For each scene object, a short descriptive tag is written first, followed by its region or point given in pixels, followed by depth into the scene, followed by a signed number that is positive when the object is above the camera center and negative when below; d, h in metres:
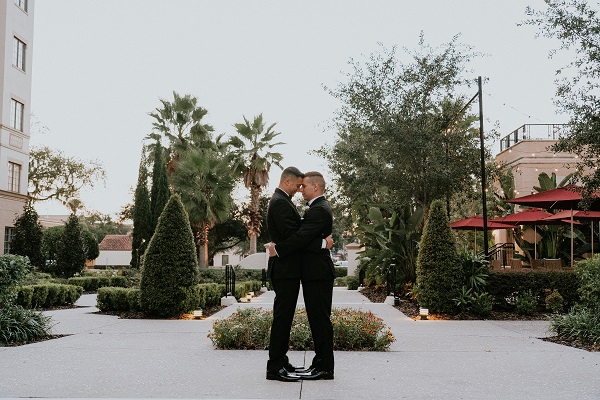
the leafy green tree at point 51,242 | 26.32 +0.69
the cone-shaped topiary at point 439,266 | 13.02 -0.21
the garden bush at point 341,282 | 31.73 -1.43
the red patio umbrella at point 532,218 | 18.03 +1.18
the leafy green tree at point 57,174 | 45.62 +6.15
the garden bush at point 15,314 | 8.87 -0.95
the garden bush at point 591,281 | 9.67 -0.38
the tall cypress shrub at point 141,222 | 33.69 +1.79
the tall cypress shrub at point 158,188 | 33.25 +3.62
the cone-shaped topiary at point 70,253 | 25.03 -0.01
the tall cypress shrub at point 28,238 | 24.50 +0.58
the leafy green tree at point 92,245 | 45.84 +0.62
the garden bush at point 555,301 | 13.04 -0.94
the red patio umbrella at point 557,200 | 14.53 +1.43
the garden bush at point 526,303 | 13.09 -1.00
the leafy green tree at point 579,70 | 12.09 +3.90
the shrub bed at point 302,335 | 8.13 -1.09
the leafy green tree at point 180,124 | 37.75 +8.25
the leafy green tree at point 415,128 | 16.38 +3.60
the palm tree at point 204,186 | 33.91 +3.91
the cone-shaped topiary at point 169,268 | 12.80 -0.31
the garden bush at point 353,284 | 28.09 -1.33
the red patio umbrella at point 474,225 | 21.97 +1.20
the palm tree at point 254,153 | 38.22 +6.52
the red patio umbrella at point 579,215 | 16.61 +1.19
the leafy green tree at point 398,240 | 17.59 +0.48
